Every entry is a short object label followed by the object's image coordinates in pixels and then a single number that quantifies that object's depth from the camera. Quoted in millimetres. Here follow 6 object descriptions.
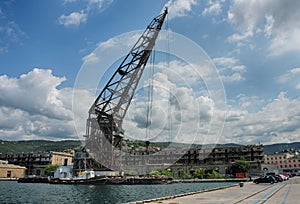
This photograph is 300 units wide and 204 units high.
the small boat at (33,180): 77875
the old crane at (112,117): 52719
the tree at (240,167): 81644
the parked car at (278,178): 42156
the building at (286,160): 120600
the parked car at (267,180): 38775
